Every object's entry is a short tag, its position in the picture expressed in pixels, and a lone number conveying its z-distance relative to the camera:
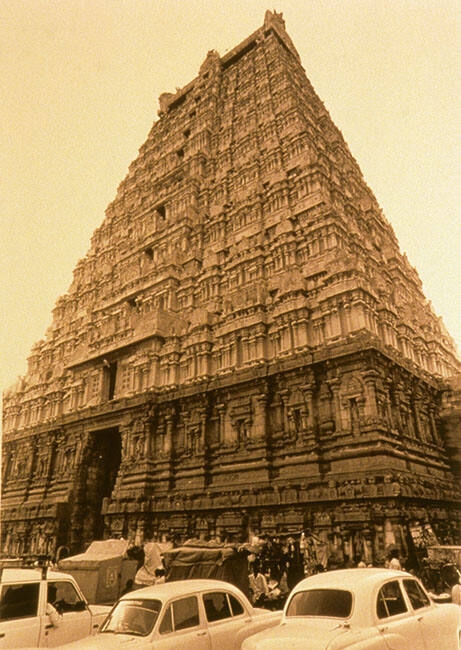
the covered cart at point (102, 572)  15.63
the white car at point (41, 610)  7.64
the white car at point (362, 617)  5.95
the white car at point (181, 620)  6.59
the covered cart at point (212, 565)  12.45
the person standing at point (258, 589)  13.30
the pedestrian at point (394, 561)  13.96
